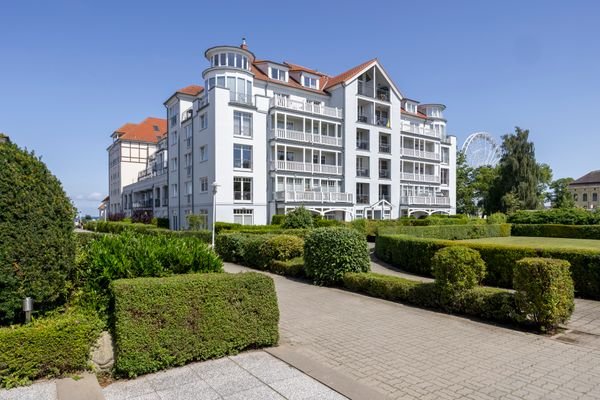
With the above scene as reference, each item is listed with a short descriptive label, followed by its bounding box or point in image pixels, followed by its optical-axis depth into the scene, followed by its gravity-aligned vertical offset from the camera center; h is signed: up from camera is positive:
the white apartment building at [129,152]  61.91 +9.61
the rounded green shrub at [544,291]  6.64 -1.48
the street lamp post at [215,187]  20.45 +1.20
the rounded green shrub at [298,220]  23.88 -0.69
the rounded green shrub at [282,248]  14.32 -1.45
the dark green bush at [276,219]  30.19 -0.79
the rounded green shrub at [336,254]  11.22 -1.33
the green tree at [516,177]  51.78 +4.19
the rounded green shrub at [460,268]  8.00 -1.27
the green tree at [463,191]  64.31 +2.79
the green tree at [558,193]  79.06 +2.97
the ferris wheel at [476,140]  68.84 +11.88
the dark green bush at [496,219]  34.25 -1.04
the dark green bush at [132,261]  5.74 -0.81
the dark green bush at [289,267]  13.10 -2.04
